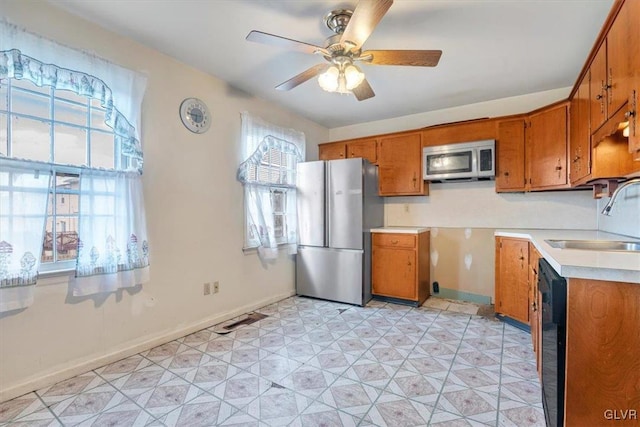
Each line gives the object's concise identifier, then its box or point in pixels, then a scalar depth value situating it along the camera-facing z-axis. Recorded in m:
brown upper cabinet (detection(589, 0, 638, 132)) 1.43
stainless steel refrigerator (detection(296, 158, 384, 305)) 3.56
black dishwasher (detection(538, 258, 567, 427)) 1.19
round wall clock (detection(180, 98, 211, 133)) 2.72
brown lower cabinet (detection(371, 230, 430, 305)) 3.47
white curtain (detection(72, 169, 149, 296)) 2.04
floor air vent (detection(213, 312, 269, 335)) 2.82
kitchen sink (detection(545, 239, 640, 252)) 1.96
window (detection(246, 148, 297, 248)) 3.33
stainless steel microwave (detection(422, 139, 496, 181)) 3.25
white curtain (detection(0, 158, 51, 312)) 1.71
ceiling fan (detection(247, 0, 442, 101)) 1.77
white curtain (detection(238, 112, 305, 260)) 3.28
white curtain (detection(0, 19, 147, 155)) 1.71
